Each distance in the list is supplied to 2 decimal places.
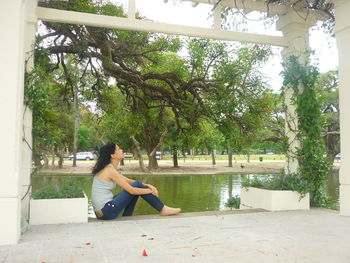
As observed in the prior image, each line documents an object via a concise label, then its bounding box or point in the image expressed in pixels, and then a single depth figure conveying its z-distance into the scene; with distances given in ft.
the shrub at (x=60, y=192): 13.35
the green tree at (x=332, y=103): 64.95
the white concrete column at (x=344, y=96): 14.83
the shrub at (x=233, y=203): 22.20
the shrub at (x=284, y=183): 16.15
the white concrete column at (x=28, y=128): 13.30
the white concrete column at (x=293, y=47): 17.62
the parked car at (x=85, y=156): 130.21
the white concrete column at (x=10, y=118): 9.88
